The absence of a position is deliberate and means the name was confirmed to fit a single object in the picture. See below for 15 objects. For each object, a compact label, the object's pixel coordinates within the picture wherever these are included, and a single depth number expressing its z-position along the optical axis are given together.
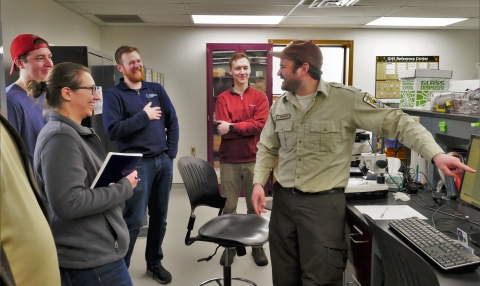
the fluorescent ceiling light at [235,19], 4.67
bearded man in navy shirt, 2.36
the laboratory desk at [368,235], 1.59
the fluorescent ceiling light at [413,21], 4.88
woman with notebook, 1.25
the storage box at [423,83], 2.64
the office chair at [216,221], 1.94
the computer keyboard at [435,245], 1.19
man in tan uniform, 1.67
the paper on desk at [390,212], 1.70
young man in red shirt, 2.93
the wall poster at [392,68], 5.59
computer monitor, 1.53
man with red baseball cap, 2.04
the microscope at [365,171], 1.94
